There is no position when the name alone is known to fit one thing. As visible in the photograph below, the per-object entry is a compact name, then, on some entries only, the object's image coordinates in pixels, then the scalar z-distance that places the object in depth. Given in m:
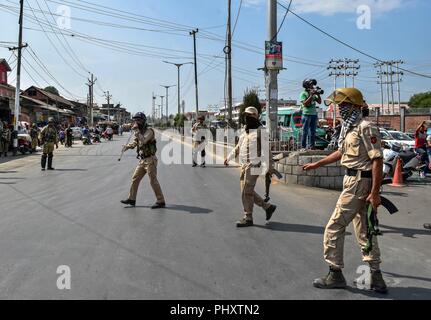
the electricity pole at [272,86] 14.73
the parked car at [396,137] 24.43
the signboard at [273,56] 14.62
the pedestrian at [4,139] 22.09
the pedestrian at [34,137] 25.46
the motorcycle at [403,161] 12.77
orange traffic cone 12.11
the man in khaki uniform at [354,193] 4.34
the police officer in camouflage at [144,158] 8.41
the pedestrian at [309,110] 11.59
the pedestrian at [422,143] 14.31
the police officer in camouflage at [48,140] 15.25
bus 14.26
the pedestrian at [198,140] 15.95
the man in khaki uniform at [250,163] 6.85
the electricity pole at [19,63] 25.21
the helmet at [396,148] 13.99
